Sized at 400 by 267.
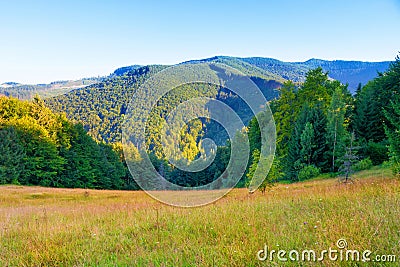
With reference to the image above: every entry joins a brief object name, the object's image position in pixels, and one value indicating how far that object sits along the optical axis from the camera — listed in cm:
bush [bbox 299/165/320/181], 3275
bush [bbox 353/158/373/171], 2900
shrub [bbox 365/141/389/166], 3141
